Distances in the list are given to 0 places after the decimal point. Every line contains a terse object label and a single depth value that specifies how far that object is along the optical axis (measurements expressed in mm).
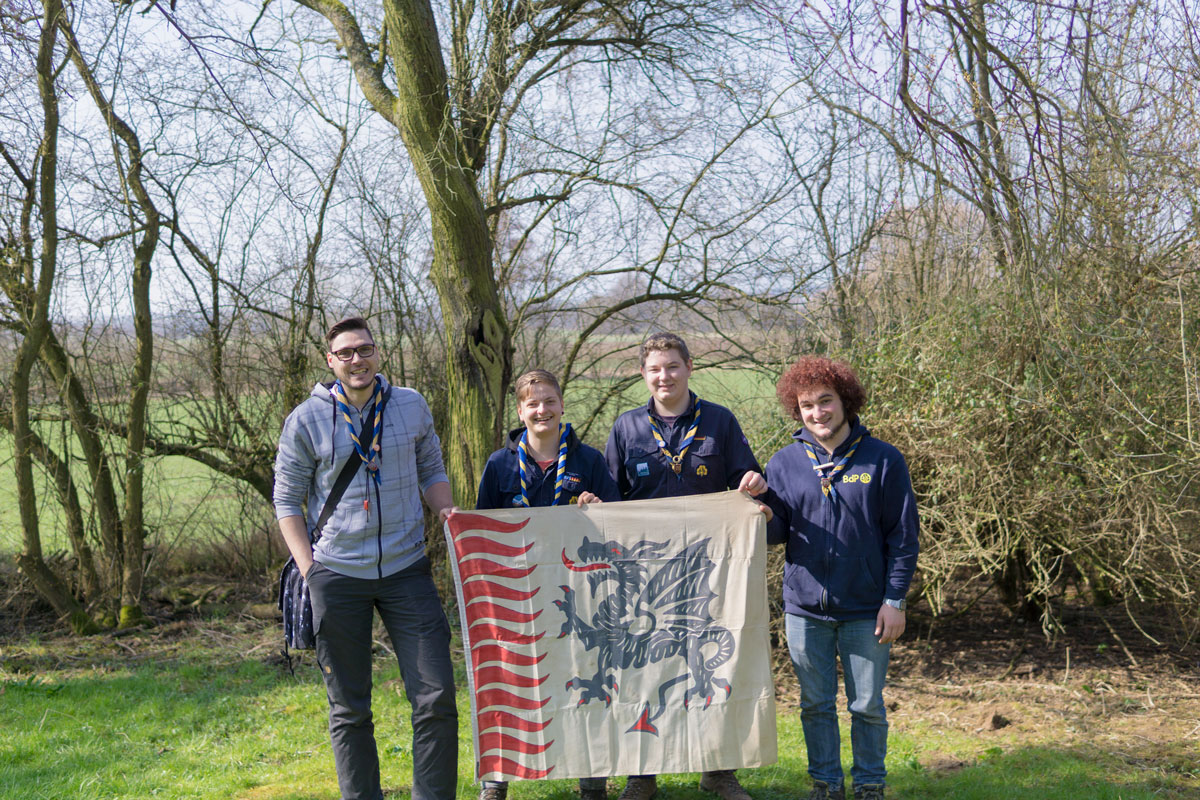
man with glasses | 3600
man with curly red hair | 3572
